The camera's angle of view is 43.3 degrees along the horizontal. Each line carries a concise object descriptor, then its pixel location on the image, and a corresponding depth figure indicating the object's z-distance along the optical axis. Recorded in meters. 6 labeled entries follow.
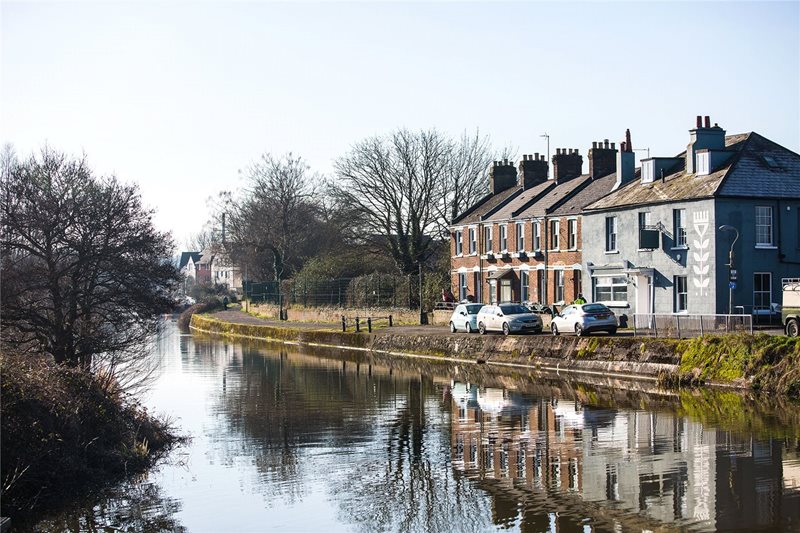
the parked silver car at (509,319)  45.97
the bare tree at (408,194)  74.75
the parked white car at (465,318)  50.09
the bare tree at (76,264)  28.33
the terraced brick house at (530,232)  54.09
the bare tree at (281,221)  90.06
